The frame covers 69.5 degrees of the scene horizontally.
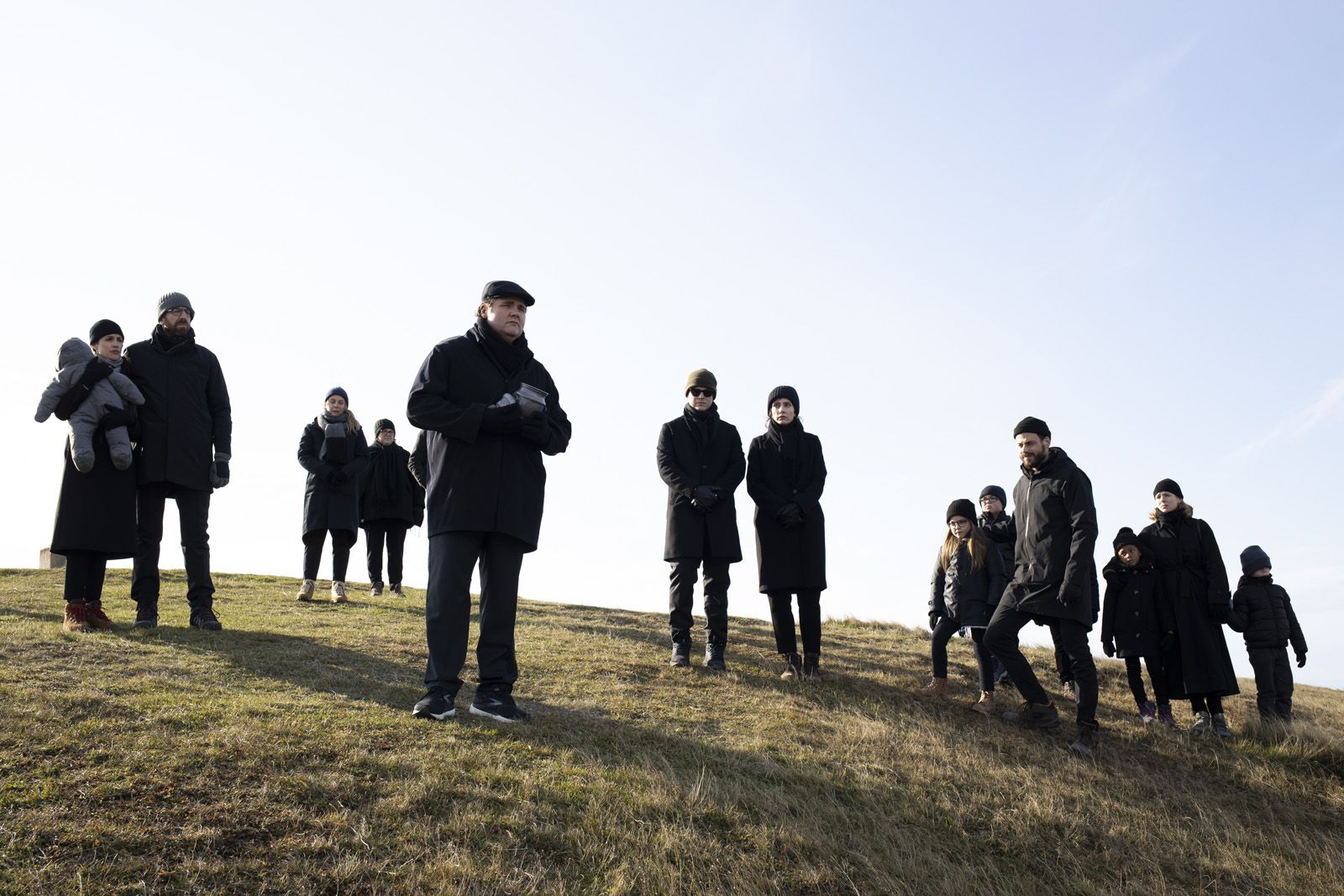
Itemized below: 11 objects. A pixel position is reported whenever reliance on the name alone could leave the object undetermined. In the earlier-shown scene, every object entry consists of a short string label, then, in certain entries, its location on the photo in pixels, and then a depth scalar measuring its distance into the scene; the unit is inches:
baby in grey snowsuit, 323.9
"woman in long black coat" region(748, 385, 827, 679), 357.1
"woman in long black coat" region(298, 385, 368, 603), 517.7
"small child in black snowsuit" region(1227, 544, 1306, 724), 398.0
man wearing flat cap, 238.1
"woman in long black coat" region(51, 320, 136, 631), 324.5
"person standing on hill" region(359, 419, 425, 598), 554.9
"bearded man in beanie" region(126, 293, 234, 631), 341.4
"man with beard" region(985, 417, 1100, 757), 295.4
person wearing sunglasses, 356.2
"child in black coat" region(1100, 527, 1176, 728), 386.9
